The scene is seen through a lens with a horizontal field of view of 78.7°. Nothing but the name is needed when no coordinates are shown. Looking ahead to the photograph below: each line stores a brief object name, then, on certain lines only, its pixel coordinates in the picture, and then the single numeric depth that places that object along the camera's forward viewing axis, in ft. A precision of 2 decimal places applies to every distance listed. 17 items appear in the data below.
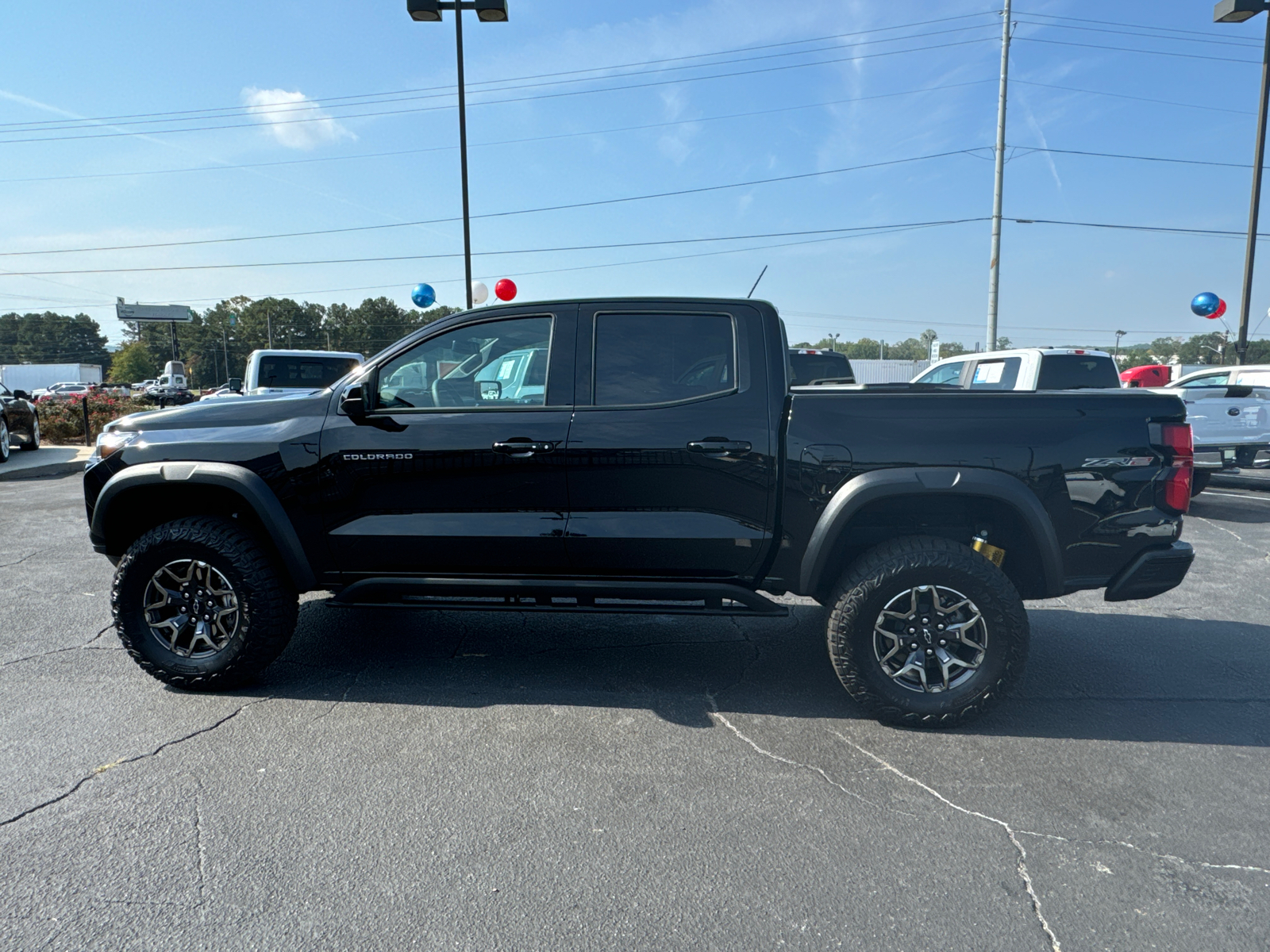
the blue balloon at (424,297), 52.24
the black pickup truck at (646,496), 11.54
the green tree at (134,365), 358.64
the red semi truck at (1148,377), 61.26
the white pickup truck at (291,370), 37.27
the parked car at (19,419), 47.39
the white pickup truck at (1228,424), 31.53
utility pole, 76.23
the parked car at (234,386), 38.76
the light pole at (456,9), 39.65
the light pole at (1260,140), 43.34
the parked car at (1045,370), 31.22
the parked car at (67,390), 183.26
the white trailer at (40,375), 261.03
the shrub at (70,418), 58.95
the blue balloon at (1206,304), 57.31
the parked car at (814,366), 43.50
